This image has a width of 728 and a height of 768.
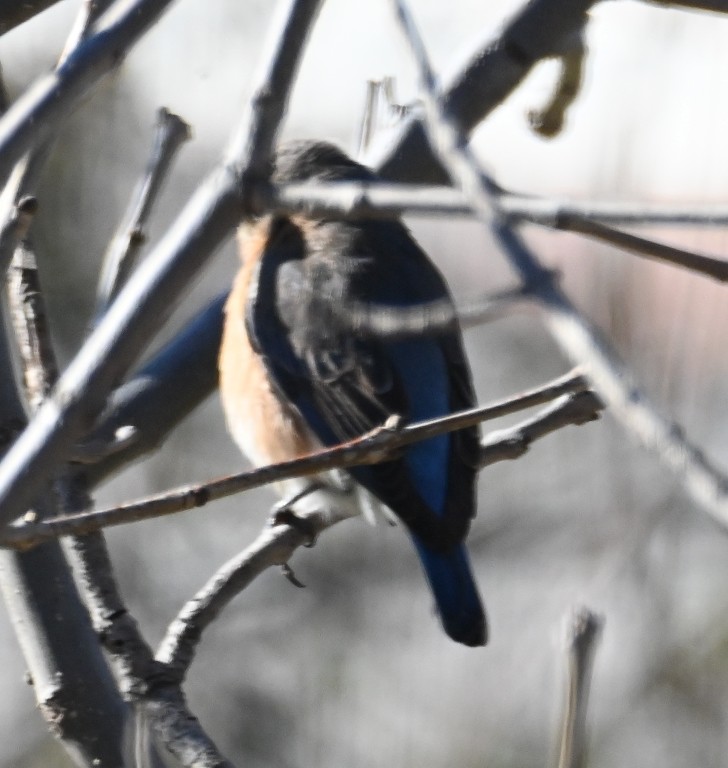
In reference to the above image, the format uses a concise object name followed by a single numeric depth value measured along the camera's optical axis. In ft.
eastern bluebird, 19.04
